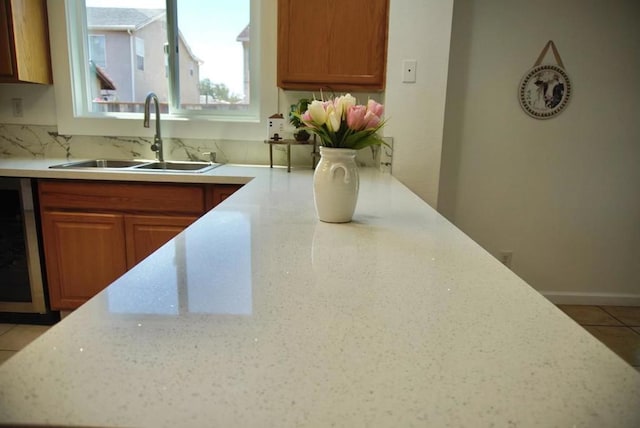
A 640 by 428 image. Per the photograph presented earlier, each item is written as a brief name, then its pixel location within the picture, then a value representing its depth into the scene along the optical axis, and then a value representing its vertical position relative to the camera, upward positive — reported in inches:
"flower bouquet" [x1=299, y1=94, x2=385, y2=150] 41.9 +0.1
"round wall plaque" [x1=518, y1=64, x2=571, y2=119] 101.2 +9.1
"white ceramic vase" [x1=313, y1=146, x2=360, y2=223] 42.8 -6.6
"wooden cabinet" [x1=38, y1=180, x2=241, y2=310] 83.4 -21.2
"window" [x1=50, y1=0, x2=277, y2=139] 102.6 +13.4
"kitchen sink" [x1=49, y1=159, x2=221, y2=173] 98.7 -11.4
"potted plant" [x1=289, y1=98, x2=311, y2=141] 84.1 +0.0
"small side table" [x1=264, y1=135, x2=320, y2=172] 88.2 -4.7
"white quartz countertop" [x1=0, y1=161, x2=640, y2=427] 14.3 -10.1
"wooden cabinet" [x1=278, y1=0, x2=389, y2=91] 84.4 +16.6
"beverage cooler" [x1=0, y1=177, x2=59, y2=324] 83.4 -30.3
